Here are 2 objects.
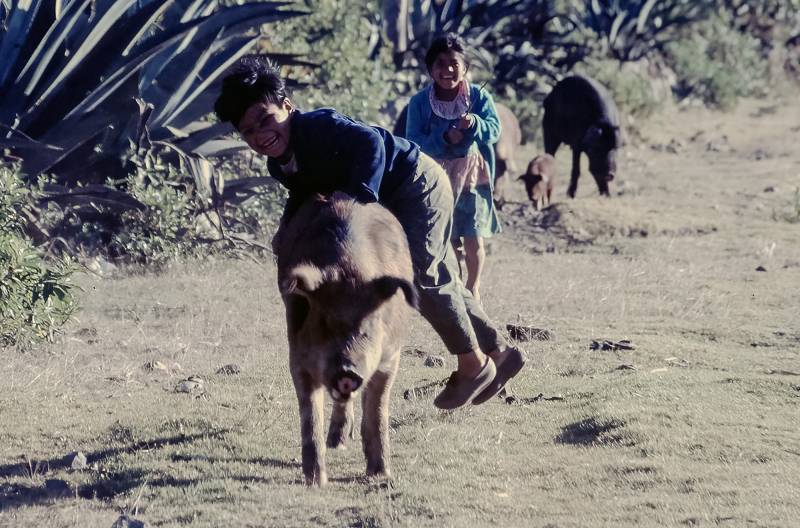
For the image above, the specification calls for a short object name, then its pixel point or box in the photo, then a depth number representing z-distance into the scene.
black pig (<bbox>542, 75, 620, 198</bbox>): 26.23
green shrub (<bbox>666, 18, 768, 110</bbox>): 41.97
